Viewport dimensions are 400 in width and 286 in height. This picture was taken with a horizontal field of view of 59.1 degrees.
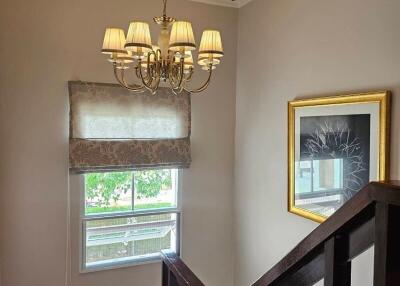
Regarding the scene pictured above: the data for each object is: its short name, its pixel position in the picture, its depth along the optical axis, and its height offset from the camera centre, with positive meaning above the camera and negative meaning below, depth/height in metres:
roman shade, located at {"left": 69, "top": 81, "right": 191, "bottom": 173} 3.18 +0.11
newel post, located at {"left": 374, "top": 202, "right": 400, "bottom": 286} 0.64 -0.19
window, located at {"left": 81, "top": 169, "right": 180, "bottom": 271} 3.37 -0.76
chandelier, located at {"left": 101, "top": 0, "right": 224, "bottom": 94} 1.83 +0.50
